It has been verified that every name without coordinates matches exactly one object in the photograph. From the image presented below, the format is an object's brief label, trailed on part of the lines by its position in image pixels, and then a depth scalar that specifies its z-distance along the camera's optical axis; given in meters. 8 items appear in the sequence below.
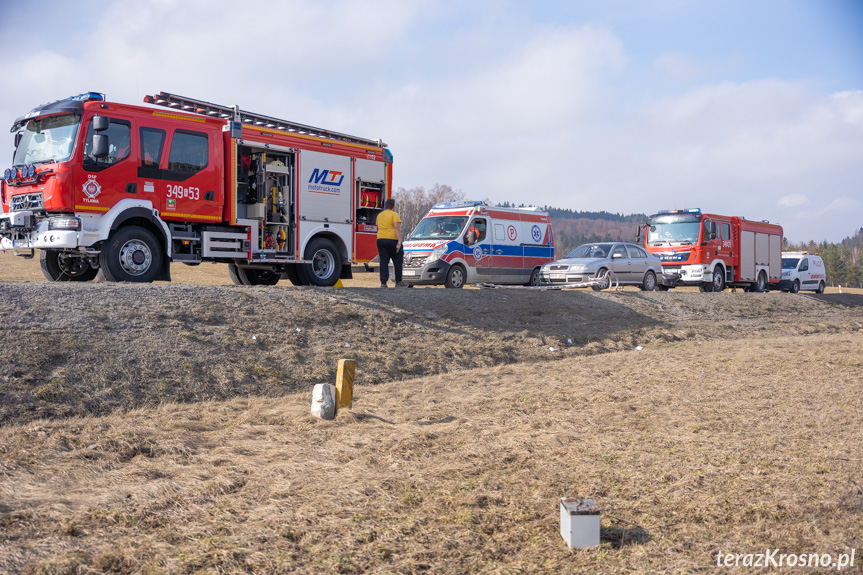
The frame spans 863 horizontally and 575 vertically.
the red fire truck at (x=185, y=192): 10.80
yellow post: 6.85
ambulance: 17.48
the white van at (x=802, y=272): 33.00
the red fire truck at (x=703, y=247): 24.11
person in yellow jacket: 13.75
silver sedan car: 18.41
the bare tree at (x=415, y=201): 82.62
